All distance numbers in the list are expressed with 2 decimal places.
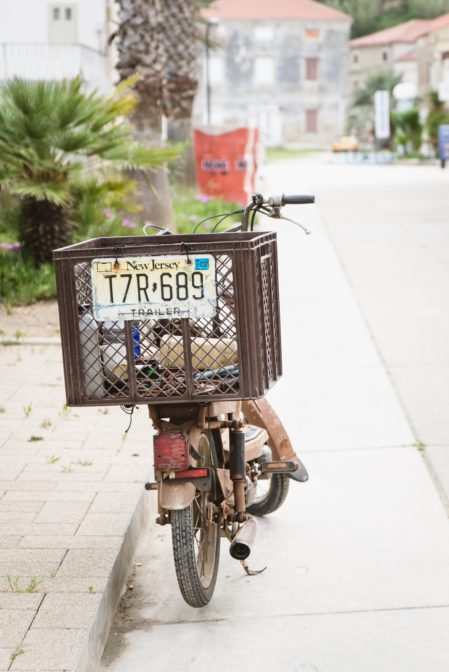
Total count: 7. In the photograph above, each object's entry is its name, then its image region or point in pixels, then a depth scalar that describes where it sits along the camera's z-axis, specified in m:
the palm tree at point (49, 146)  10.48
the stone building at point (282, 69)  83.19
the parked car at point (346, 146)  62.41
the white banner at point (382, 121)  58.72
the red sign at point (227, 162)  21.77
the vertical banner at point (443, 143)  41.12
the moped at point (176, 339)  3.77
